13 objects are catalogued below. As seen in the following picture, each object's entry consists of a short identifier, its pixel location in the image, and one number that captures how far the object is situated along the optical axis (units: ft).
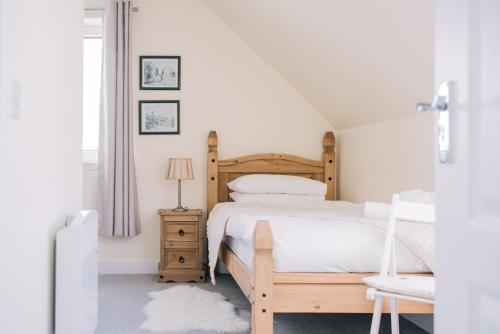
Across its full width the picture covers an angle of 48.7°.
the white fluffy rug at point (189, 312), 9.84
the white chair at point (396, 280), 6.59
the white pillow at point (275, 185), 14.33
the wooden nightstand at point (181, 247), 14.08
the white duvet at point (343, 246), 7.91
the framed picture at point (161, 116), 15.35
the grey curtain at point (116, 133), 14.75
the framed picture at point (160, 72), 15.40
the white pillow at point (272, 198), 14.11
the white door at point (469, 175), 2.71
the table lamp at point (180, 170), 14.28
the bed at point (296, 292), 7.72
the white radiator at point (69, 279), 5.84
